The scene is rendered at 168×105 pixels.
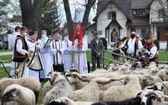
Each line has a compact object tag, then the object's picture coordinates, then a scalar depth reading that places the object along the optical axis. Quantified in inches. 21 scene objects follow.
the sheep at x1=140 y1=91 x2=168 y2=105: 290.8
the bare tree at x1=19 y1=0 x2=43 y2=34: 765.9
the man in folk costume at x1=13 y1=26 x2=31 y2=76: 476.7
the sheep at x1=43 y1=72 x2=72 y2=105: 338.0
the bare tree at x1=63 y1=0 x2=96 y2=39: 1308.8
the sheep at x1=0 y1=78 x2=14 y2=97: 399.5
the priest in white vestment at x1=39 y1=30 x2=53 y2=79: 656.4
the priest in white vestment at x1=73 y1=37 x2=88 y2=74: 698.1
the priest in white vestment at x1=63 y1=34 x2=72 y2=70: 733.3
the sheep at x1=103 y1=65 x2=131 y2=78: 456.4
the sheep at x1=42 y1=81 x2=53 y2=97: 402.9
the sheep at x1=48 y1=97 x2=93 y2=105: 281.7
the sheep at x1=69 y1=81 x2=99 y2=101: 334.2
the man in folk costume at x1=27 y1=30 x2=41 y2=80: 492.0
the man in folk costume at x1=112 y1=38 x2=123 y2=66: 725.9
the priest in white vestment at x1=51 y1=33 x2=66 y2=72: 655.1
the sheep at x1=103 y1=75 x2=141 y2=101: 334.0
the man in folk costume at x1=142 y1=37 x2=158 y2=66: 599.5
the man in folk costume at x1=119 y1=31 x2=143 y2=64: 647.8
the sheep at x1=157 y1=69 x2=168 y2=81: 435.9
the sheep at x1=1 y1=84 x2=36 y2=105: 321.7
